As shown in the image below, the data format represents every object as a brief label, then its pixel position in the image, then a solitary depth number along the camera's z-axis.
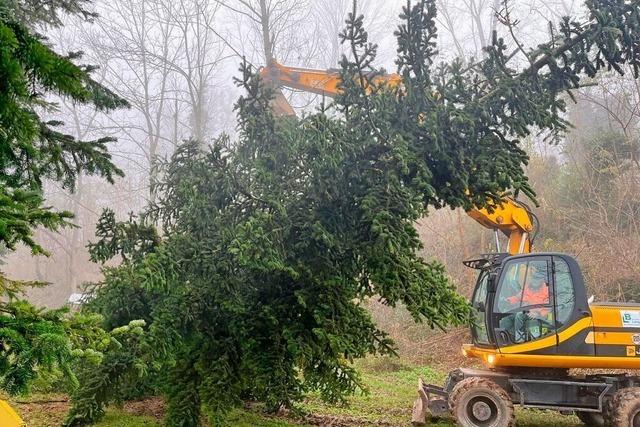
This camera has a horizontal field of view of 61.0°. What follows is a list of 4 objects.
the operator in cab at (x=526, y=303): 6.77
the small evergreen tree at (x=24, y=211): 2.04
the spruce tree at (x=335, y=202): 4.95
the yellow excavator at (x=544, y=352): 6.59
